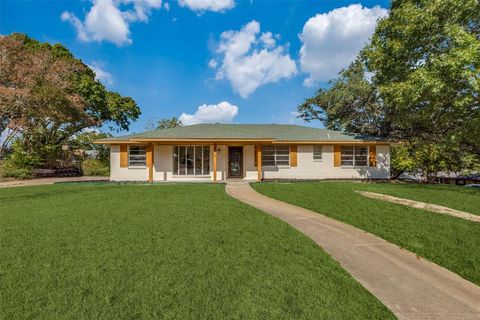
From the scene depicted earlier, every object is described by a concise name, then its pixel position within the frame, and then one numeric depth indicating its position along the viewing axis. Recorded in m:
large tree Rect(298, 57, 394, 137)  22.56
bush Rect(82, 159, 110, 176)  23.11
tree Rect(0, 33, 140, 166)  18.88
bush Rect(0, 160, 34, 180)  18.95
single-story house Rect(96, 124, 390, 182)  16.33
